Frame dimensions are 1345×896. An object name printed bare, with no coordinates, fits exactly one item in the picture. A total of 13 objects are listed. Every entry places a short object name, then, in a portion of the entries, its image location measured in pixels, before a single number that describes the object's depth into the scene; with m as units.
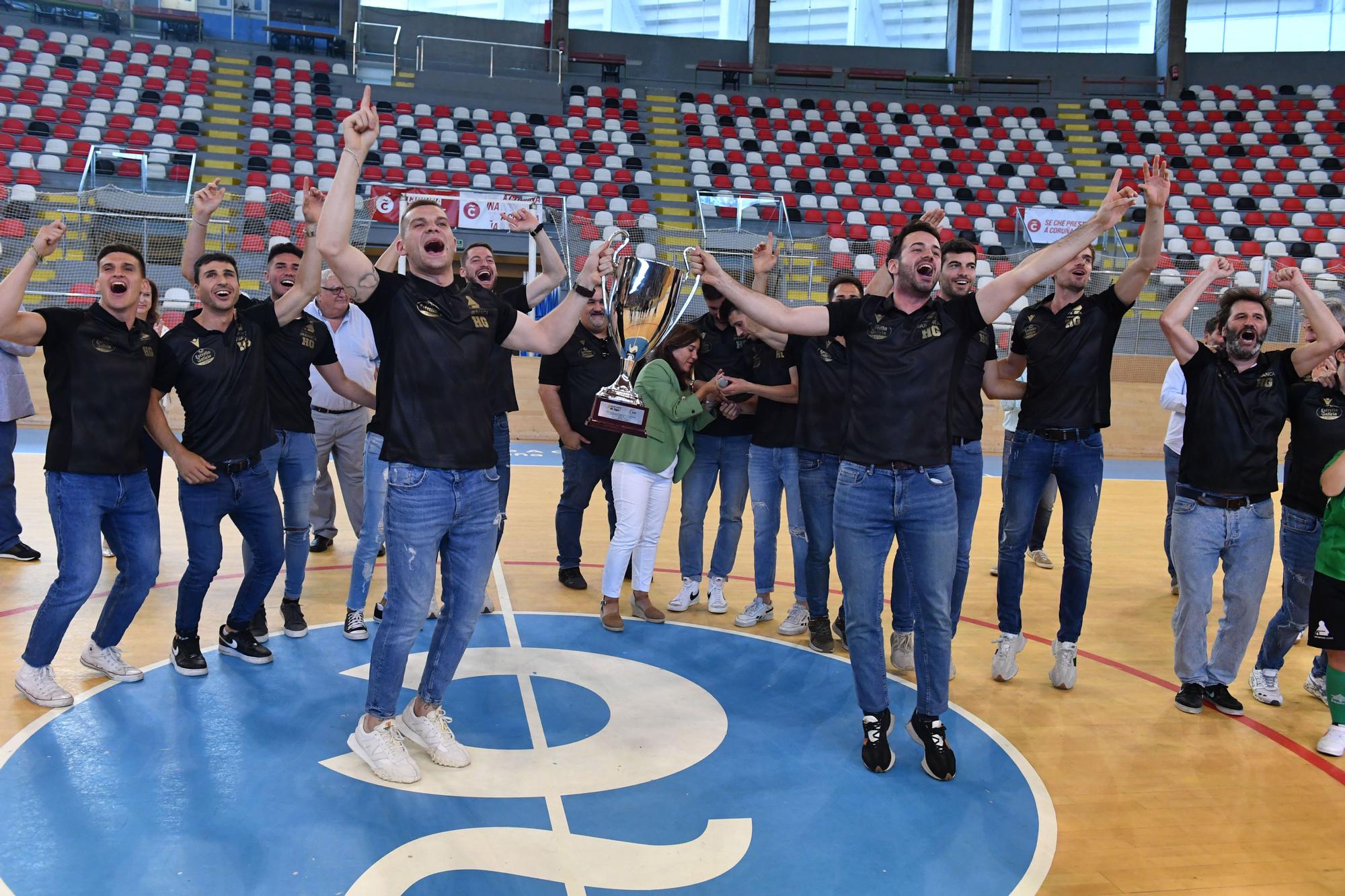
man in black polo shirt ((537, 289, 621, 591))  6.67
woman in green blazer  5.86
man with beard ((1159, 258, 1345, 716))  4.73
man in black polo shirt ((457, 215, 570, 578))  5.00
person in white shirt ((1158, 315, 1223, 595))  6.96
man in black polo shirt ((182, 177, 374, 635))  5.29
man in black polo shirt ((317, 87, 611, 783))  3.75
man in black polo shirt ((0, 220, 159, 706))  4.32
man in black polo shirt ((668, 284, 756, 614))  6.24
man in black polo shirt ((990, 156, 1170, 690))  4.90
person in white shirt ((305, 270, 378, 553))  6.32
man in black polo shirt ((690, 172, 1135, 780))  3.99
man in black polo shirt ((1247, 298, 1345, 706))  4.89
